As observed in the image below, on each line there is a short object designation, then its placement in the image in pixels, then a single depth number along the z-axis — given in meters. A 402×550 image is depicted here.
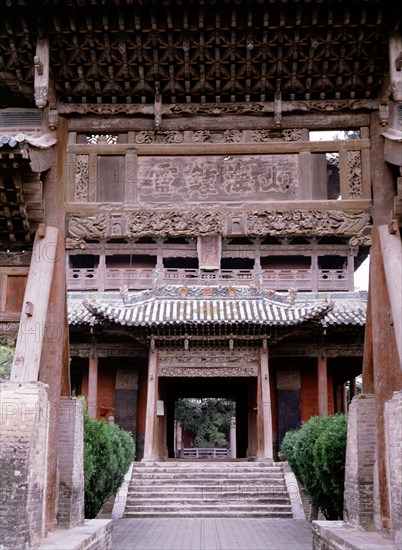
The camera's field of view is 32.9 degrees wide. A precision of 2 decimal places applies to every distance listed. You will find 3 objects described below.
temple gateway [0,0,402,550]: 8.32
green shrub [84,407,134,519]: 12.03
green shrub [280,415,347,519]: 11.73
